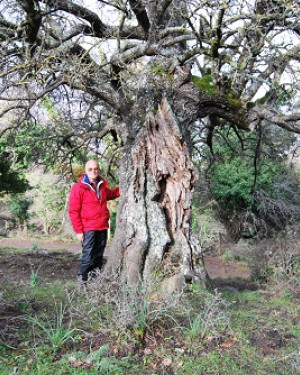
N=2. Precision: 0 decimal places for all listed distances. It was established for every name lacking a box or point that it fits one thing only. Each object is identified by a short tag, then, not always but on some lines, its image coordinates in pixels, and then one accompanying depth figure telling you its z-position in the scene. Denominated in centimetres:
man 529
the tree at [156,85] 535
